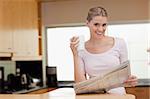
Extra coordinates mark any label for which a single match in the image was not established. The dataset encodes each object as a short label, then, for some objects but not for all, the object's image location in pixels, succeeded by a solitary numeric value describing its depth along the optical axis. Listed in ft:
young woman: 5.43
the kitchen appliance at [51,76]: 17.75
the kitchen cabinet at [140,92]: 16.33
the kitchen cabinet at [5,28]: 12.32
